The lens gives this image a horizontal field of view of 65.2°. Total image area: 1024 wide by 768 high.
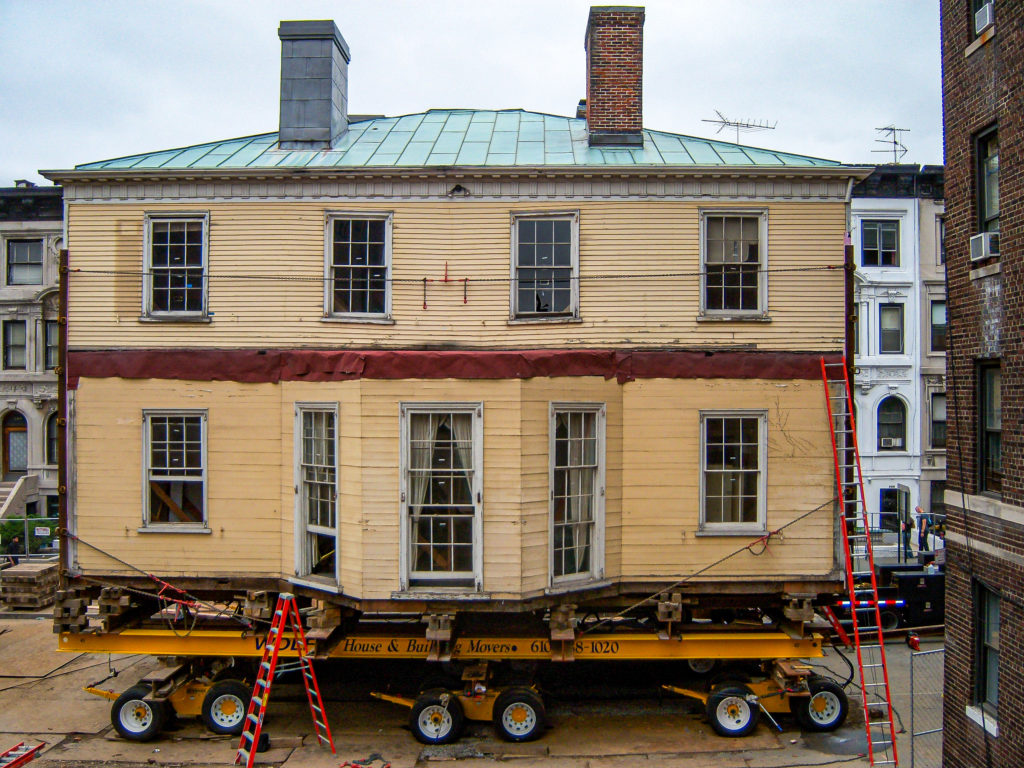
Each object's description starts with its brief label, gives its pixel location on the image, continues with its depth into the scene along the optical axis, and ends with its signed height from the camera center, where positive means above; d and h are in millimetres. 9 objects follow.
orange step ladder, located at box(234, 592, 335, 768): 11930 -4332
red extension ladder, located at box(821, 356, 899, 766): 12797 -1560
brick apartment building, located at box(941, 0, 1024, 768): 10297 +276
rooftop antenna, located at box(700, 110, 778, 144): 30797 +10555
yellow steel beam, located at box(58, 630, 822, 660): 12812 -4036
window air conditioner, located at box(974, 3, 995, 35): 10875 +5240
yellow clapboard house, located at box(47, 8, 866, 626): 13336 +981
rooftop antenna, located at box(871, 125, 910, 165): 32062 +10398
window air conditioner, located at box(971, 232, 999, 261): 10898 +2122
